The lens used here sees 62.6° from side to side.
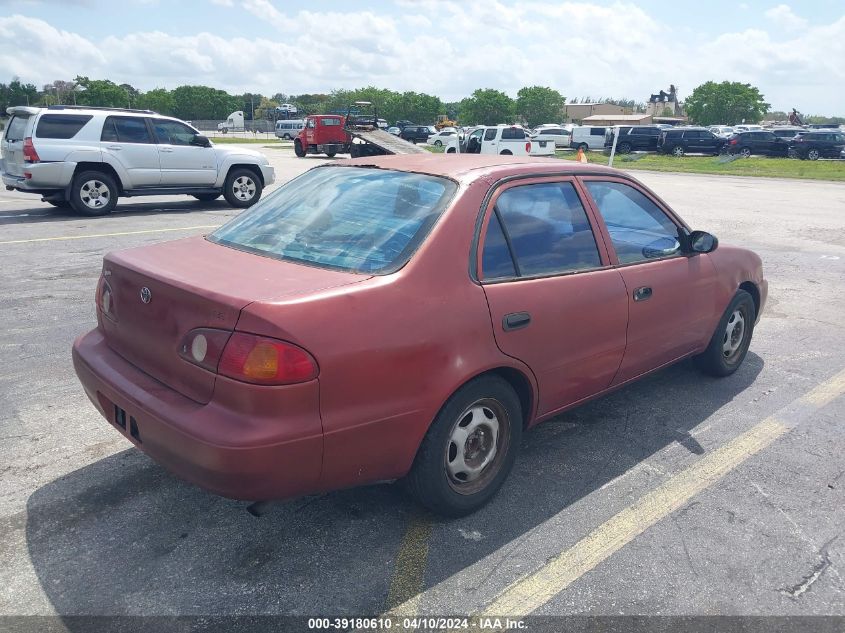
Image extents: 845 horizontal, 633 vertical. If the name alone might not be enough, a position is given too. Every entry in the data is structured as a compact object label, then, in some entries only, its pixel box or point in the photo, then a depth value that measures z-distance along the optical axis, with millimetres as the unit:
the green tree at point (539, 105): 116562
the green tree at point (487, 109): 108188
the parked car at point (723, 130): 51181
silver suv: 11555
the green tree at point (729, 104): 106500
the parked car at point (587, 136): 43531
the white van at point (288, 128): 63594
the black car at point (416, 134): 49188
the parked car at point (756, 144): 37375
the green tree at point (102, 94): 106500
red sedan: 2529
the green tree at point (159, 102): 117562
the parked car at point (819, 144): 35562
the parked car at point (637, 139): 40750
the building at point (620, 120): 81388
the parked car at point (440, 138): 43306
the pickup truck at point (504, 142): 31016
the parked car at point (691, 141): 39094
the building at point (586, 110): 128000
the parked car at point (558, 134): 44469
